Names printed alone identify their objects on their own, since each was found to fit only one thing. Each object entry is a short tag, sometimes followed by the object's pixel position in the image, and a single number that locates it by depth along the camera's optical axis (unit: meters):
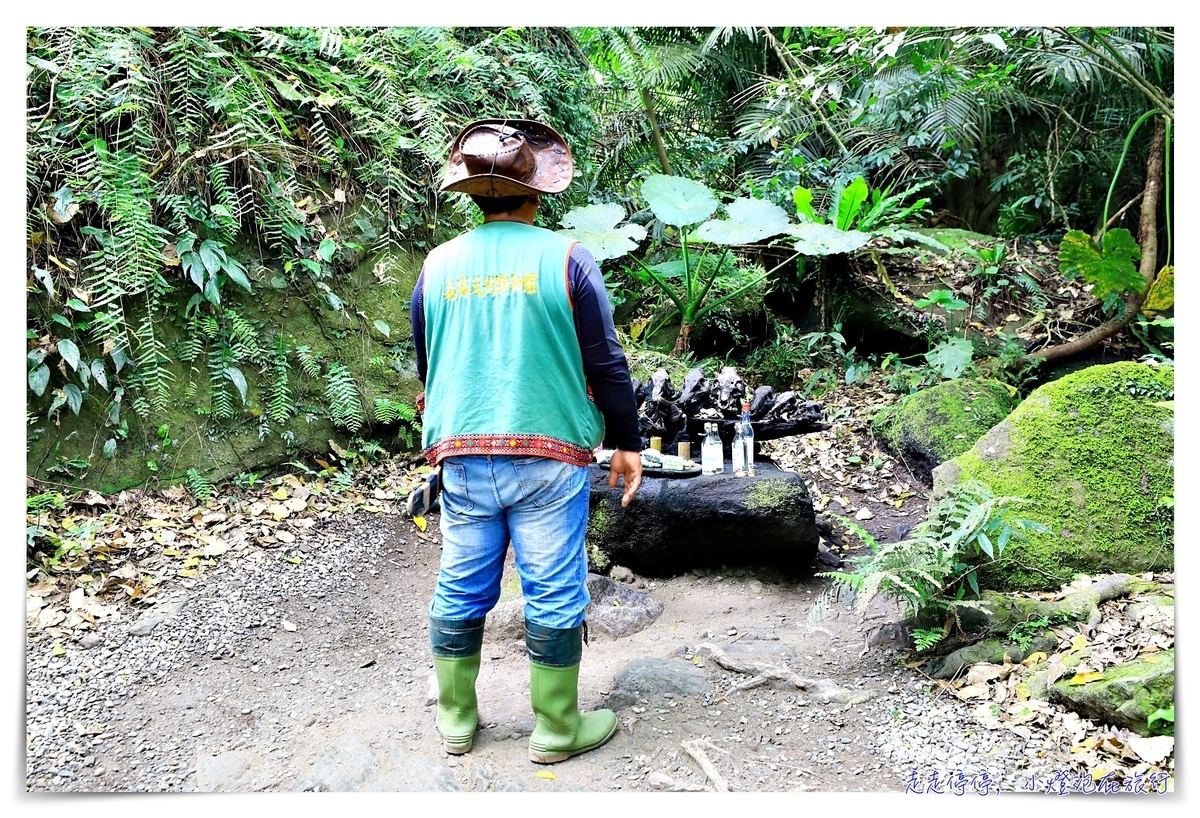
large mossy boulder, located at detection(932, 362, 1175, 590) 3.70
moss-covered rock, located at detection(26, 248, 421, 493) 4.28
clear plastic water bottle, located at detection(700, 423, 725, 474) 4.41
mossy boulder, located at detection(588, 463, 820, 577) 4.23
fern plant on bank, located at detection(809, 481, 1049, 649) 3.17
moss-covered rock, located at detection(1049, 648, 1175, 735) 2.62
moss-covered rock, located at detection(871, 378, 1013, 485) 5.68
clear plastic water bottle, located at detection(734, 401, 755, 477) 4.41
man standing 2.58
